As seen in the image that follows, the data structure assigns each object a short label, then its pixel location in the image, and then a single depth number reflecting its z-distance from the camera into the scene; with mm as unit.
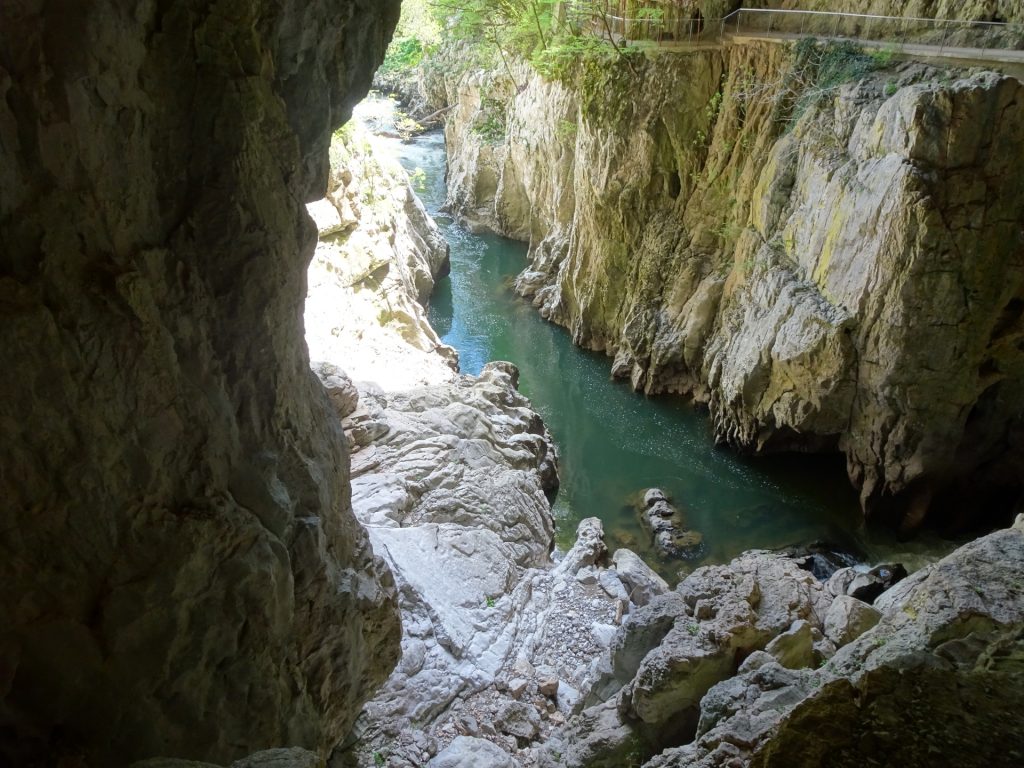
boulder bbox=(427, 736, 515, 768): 6738
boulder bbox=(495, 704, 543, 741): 7799
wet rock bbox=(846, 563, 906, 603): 10203
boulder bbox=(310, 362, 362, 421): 11828
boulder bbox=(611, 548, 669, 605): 10234
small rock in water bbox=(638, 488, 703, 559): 12945
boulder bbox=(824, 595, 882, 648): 6965
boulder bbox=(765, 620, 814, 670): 6551
